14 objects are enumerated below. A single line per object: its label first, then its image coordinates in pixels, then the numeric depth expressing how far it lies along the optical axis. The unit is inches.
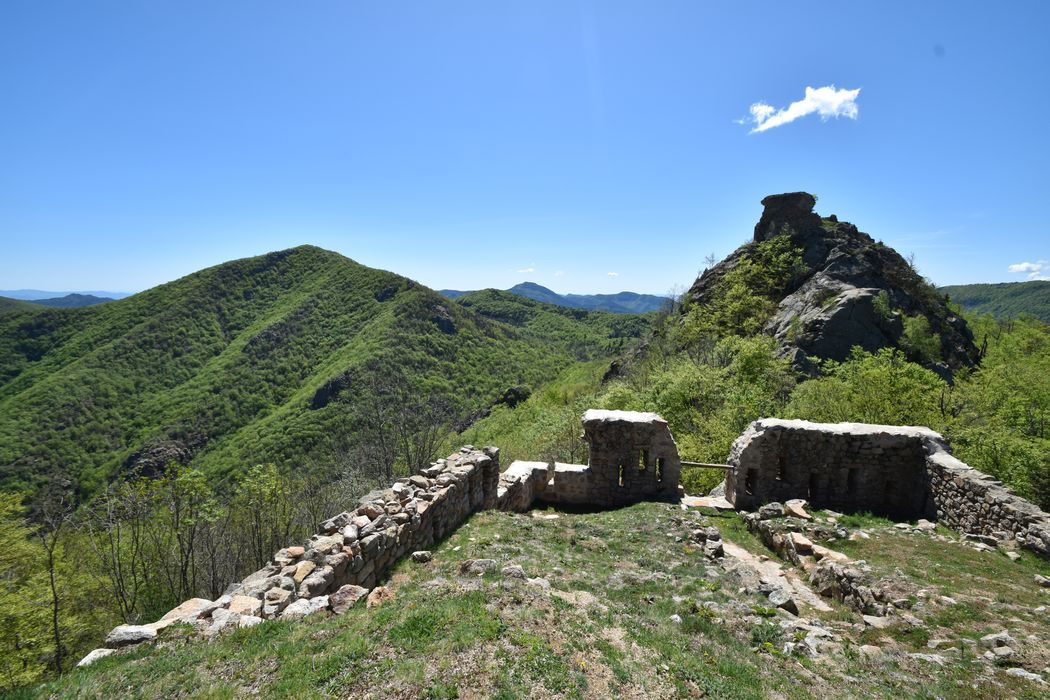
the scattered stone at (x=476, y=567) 360.5
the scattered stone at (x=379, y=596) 307.9
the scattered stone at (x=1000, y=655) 278.7
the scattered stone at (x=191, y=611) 278.6
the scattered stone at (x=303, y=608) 280.1
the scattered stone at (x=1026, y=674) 259.8
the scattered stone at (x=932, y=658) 282.0
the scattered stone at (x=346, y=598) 298.5
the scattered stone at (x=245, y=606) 282.7
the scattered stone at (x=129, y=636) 247.9
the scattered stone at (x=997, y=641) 291.1
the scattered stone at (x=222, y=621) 258.4
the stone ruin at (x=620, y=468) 669.3
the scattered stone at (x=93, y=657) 235.2
